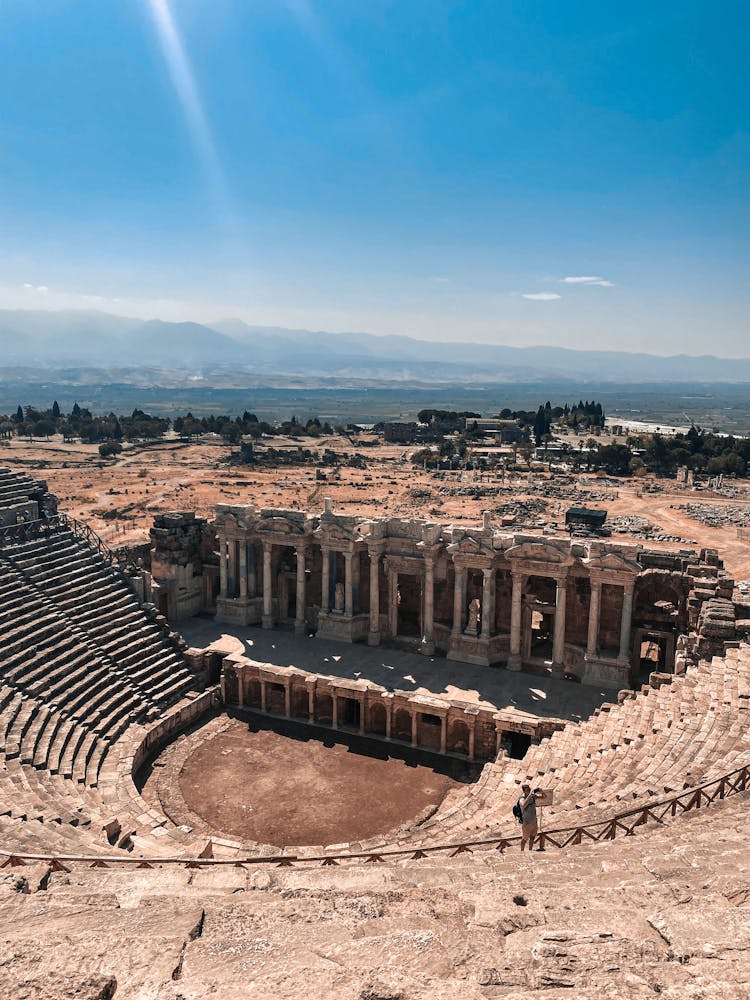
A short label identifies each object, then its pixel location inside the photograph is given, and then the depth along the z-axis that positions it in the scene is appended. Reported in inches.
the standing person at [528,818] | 561.6
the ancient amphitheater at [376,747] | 344.5
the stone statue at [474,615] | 1340.9
